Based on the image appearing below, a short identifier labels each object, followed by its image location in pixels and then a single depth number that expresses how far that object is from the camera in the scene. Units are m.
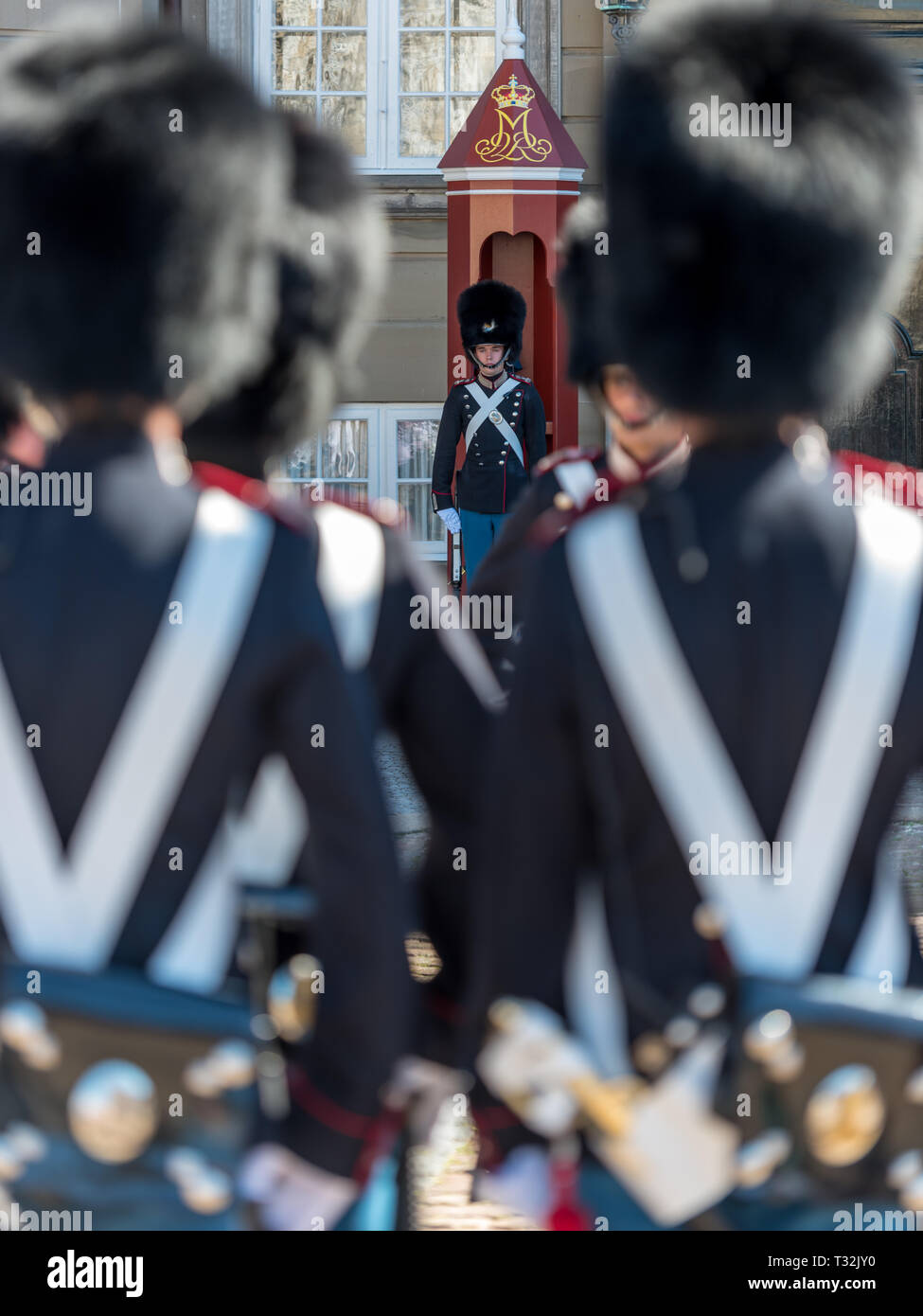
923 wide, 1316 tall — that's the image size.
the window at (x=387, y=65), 22.91
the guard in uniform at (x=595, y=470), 5.47
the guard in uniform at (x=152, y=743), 3.02
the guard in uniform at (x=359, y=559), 3.37
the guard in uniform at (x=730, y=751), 3.10
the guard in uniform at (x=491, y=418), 17.20
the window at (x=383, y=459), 22.86
